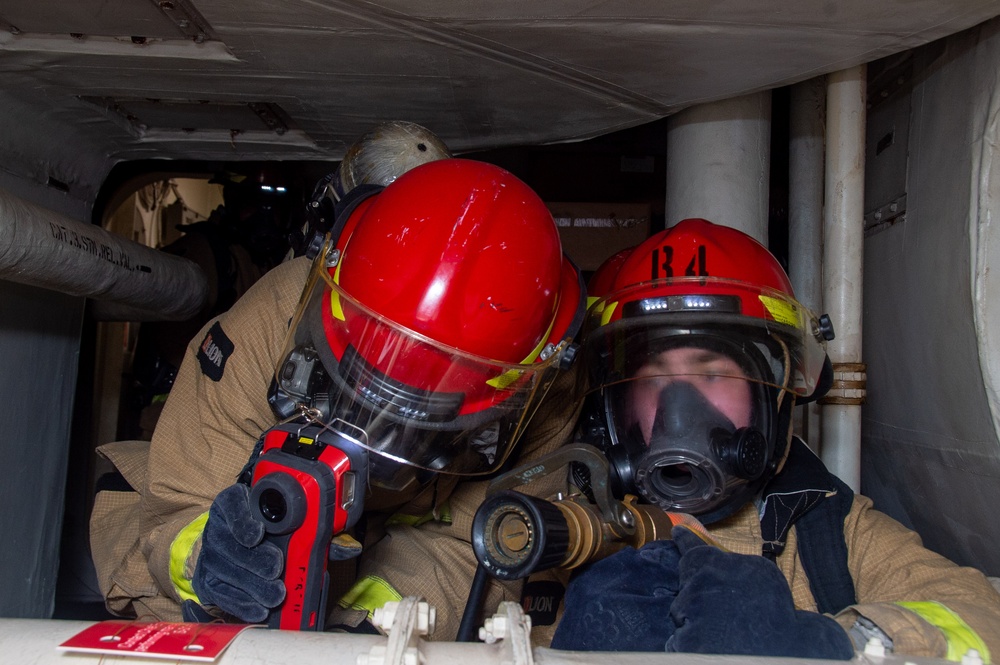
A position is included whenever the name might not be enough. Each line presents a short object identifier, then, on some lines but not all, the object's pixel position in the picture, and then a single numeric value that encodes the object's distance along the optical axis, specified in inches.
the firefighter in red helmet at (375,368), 55.8
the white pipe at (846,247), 78.2
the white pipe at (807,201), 92.3
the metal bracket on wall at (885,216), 79.3
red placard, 33.5
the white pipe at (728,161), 85.4
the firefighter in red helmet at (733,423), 65.6
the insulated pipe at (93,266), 73.1
